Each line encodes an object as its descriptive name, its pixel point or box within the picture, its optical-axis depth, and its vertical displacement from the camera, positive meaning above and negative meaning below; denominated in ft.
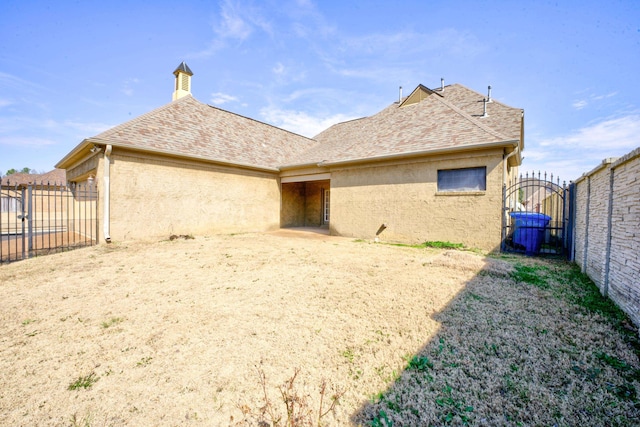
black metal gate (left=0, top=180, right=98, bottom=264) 25.08 -5.01
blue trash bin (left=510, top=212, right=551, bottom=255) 27.55 -1.94
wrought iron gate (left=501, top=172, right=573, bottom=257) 26.16 -1.74
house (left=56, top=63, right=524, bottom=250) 29.66 +4.94
